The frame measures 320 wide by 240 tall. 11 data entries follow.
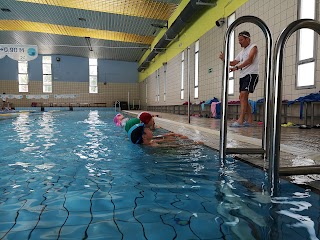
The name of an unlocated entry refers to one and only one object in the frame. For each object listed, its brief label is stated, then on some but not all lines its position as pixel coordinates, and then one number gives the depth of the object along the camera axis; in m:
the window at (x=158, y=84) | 16.84
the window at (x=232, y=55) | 7.21
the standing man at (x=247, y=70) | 4.26
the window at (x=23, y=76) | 20.92
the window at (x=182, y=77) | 11.83
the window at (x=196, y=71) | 9.93
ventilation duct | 7.95
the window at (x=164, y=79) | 14.95
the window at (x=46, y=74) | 21.06
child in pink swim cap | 6.26
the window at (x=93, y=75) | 22.05
